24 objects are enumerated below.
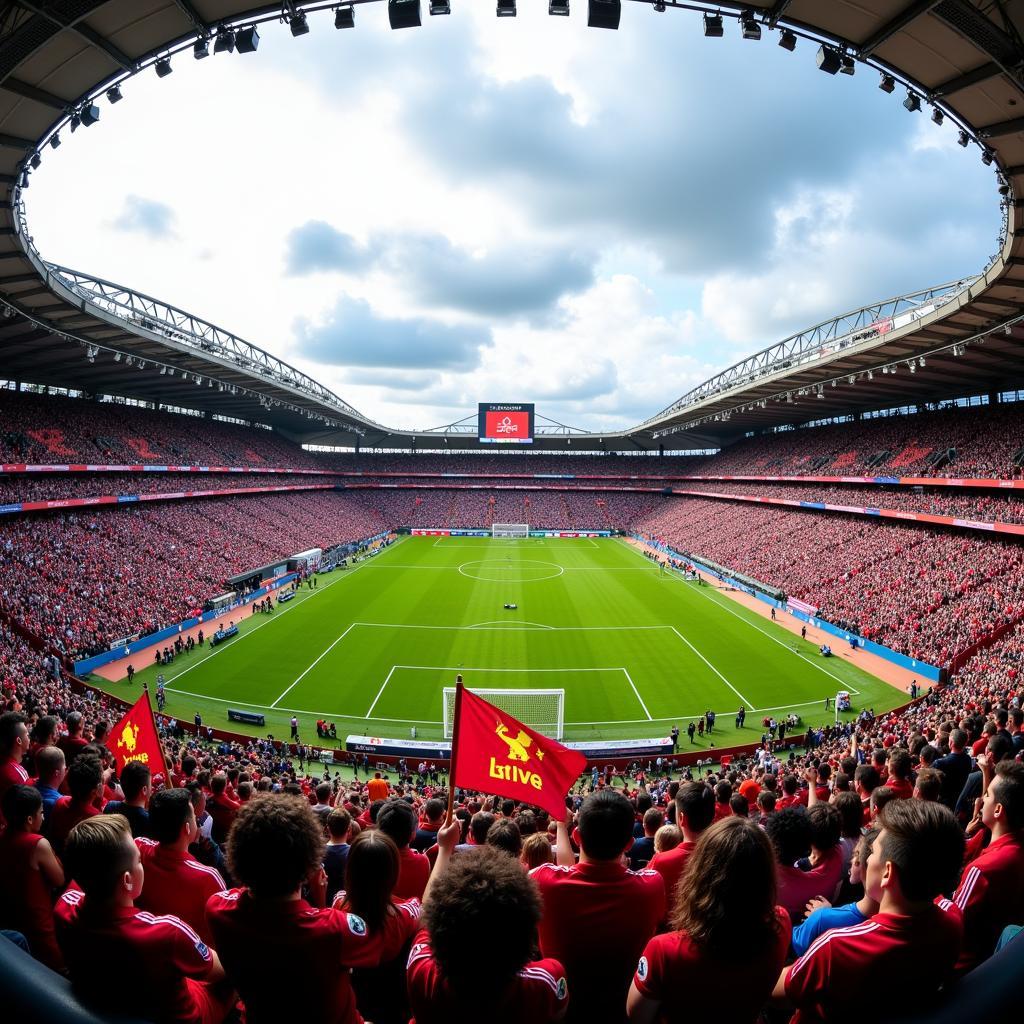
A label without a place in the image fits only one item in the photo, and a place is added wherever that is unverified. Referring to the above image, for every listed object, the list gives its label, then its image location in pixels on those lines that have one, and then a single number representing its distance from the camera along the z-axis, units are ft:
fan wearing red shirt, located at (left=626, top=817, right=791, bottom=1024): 8.34
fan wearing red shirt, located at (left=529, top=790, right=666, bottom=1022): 10.07
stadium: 8.64
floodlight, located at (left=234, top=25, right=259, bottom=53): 39.29
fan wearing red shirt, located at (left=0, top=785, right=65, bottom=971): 12.84
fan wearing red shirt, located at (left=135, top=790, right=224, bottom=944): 13.47
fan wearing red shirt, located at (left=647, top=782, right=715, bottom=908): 15.14
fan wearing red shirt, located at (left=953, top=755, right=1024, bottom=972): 12.78
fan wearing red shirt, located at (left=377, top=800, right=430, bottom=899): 15.39
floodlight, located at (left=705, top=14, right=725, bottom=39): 38.22
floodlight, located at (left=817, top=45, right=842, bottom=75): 39.99
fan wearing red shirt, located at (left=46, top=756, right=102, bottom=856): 17.81
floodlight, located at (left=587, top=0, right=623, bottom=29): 36.11
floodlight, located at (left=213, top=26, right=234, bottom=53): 39.32
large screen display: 274.98
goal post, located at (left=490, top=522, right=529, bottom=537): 253.85
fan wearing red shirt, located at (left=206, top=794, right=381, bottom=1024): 8.66
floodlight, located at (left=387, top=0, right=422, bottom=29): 36.47
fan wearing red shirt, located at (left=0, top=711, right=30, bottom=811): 19.36
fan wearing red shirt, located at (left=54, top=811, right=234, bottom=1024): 8.32
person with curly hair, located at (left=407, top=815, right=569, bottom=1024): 7.52
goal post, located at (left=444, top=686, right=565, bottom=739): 74.02
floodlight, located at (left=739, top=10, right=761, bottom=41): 37.83
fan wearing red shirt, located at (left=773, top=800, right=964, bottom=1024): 8.16
